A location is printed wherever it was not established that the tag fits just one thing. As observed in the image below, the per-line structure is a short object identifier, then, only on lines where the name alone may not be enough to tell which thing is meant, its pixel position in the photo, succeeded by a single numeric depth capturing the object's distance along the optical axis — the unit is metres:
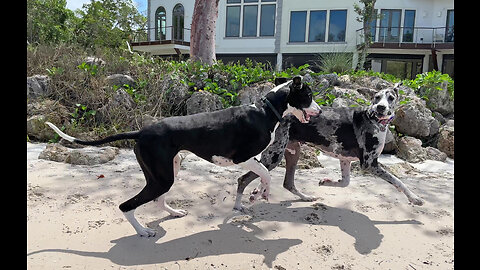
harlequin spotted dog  4.56
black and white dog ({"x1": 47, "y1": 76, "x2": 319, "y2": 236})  3.48
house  22.80
